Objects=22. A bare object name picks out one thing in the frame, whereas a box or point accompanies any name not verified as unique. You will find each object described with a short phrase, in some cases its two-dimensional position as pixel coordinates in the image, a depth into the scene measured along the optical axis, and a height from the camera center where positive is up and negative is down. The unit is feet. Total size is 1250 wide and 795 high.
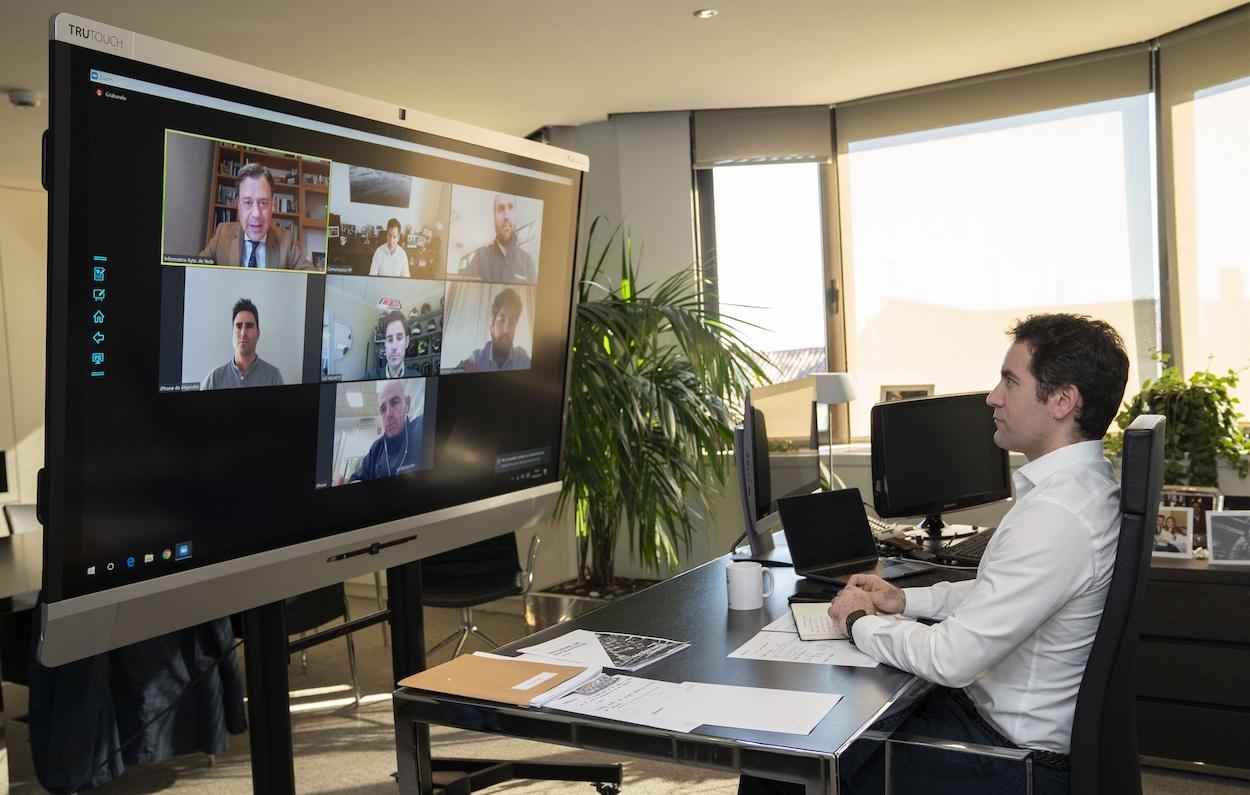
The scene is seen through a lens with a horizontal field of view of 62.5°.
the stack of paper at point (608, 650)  6.80 -1.45
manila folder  6.13 -1.49
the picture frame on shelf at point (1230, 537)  11.03 -1.18
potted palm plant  14.29 +0.34
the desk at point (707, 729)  5.28 -1.57
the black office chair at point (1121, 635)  5.59 -1.14
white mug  8.12 -1.17
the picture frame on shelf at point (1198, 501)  11.60 -0.83
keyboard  9.96 -1.18
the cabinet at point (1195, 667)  10.93 -2.58
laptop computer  8.98 -0.94
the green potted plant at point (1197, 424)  14.01 +0.05
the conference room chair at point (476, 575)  15.39 -2.06
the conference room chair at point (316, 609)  14.20 -2.32
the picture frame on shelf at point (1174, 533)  11.46 -1.18
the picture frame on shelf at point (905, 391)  18.60 +0.76
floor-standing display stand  7.30 -1.81
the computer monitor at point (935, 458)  11.30 -0.30
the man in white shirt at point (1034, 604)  6.09 -1.03
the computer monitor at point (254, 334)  5.68 +0.74
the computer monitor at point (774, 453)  9.46 -0.18
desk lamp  16.71 +0.75
